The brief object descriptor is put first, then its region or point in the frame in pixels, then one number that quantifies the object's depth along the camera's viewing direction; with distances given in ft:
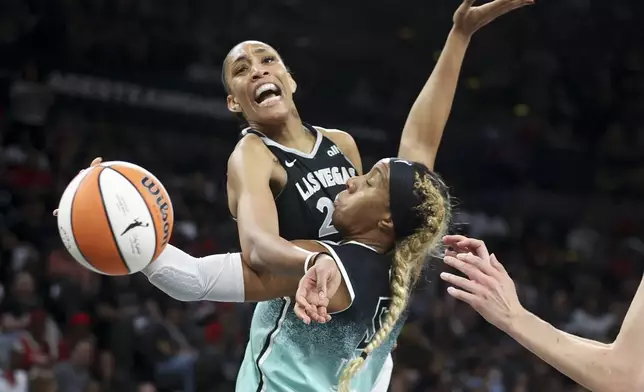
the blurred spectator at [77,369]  20.81
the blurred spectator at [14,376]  20.08
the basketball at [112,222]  10.84
